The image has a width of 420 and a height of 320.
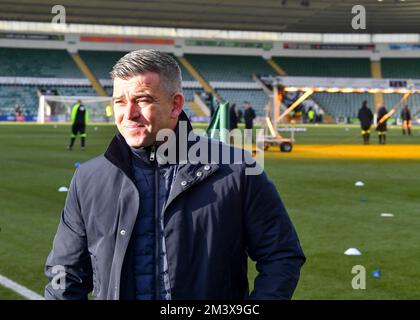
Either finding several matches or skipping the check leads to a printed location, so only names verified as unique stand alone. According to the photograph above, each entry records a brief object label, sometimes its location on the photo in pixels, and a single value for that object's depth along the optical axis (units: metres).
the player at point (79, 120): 25.67
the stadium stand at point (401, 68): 72.12
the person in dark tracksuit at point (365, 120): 30.80
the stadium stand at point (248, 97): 67.31
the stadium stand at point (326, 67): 72.50
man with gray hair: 2.79
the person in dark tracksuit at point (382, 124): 31.88
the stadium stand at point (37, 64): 63.56
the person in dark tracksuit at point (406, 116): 40.83
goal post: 57.03
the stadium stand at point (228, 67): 70.19
